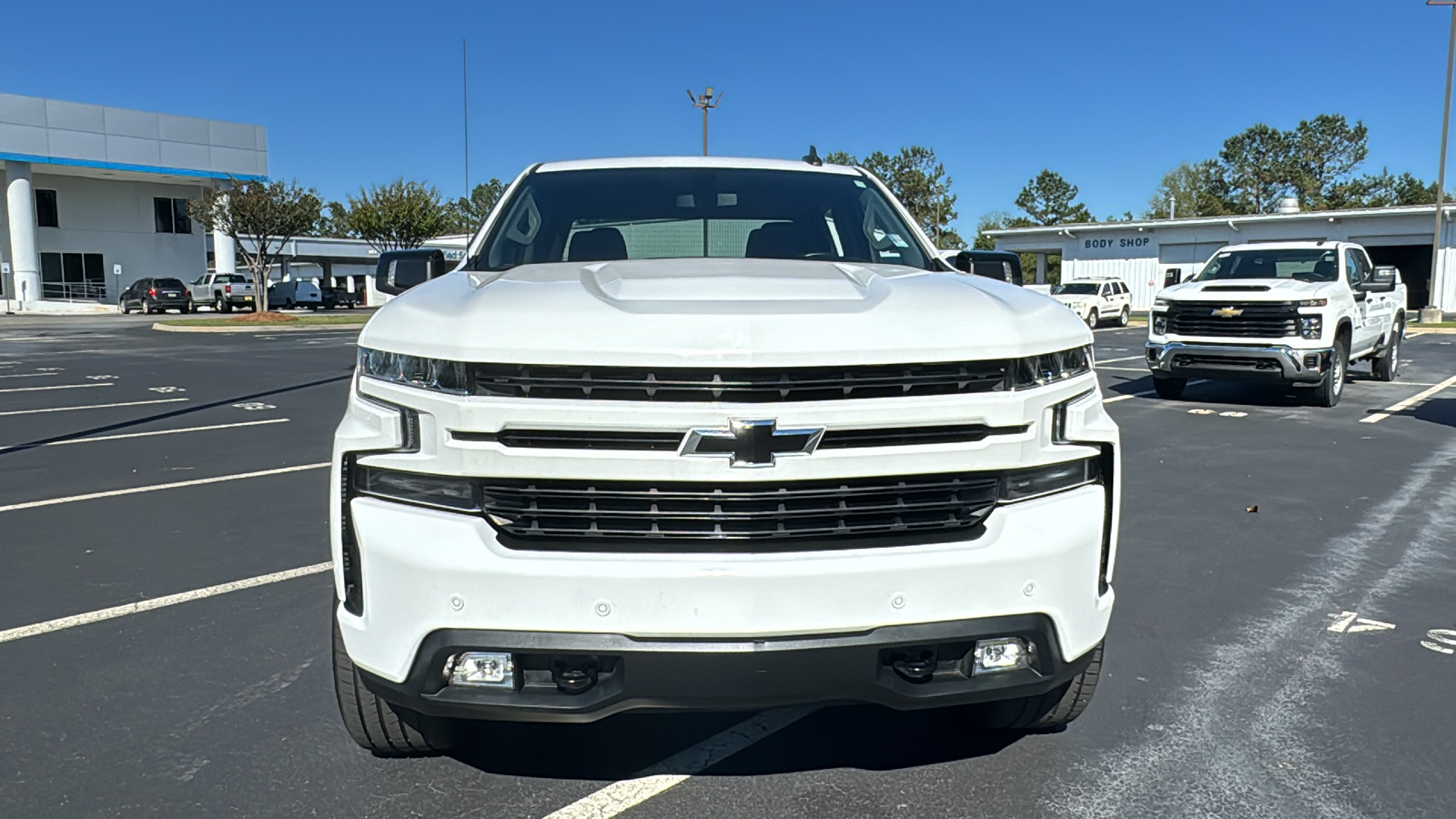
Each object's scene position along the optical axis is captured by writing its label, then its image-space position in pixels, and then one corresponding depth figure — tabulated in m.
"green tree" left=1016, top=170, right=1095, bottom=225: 99.44
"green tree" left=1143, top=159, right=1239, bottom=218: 89.25
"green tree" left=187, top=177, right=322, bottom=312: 34.19
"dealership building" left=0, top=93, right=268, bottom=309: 40.41
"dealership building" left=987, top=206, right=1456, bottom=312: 40.81
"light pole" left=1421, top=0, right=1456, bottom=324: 30.62
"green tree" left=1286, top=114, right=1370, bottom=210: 84.69
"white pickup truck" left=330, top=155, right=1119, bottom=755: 2.22
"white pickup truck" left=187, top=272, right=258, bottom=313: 41.56
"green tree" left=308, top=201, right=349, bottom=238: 93.44
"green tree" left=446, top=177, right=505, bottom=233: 122.88
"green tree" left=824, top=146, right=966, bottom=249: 89.87
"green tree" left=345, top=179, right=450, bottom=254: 44.88
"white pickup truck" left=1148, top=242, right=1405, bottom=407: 10.77
